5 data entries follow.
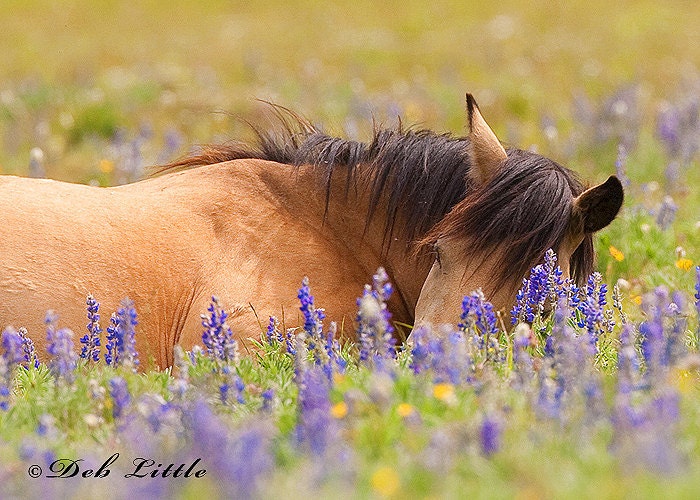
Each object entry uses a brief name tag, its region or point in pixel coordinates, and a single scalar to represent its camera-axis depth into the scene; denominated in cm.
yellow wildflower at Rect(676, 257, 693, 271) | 1263
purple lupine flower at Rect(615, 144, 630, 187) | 1388
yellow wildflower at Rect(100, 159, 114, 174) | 1866
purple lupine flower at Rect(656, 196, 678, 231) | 1373
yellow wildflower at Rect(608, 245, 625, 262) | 1321
